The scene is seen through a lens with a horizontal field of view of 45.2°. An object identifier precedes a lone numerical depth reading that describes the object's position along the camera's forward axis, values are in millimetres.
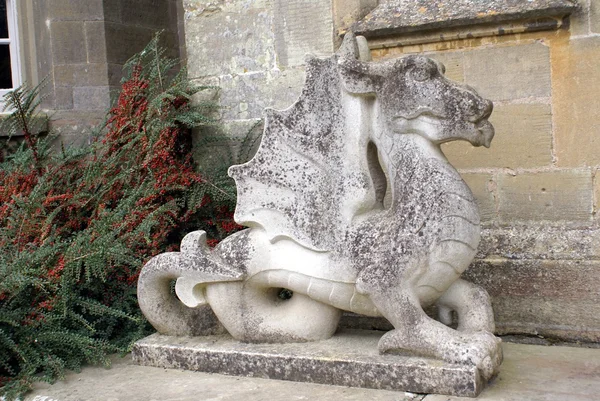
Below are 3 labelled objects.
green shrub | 3188
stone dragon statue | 2688
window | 5879
